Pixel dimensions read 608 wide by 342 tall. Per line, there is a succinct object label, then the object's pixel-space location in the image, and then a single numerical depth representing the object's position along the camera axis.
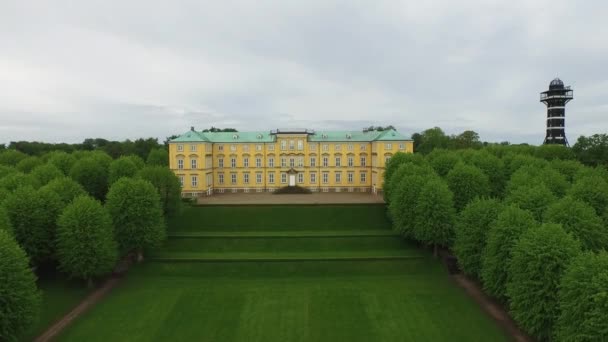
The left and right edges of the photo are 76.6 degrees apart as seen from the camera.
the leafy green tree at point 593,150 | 50.56
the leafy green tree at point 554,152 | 53.84
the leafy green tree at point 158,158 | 70.69
